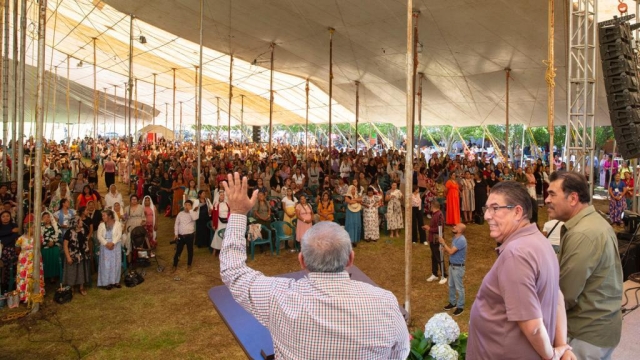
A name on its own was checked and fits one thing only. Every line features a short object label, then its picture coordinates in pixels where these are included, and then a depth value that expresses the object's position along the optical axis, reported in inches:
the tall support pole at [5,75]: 381.4
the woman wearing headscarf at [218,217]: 329.7
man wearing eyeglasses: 63.4
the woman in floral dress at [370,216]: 380.8
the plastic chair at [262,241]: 331.6
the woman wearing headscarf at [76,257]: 250.1
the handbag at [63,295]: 241.6
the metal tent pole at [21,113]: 278.5
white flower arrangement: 101.0
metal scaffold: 259.6
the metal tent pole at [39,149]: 218.1
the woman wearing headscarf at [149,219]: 324.8
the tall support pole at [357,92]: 724.7
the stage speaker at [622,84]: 199.6
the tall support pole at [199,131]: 392.5
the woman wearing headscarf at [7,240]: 246.8
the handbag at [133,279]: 271.9
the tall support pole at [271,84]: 569.7
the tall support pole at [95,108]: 665.5
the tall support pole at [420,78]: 597.1
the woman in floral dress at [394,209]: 399.5
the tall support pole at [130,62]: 482.6
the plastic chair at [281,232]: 345.7
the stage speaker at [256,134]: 1539.1
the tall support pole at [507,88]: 531.2
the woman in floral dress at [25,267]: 232.8
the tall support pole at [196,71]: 751.2
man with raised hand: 55.7
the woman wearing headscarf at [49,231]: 255.1
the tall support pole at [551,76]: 233.8
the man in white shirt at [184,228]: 301.3
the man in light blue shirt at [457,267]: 221.8
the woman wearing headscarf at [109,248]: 261.3
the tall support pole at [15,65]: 353.5
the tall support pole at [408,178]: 198.4
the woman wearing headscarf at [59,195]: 352.9
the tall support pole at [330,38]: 485.1
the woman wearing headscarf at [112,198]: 347.6
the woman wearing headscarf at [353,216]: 375.2
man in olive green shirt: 83.1
